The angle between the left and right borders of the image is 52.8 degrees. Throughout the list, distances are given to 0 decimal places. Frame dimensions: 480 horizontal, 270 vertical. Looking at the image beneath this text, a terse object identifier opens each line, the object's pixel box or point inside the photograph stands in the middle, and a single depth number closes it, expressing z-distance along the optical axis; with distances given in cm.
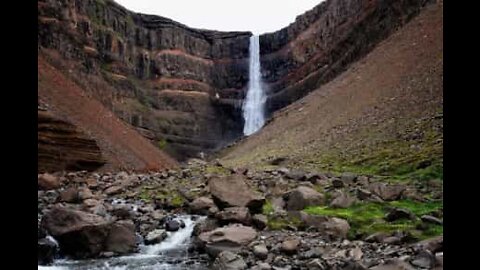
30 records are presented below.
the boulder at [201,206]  1493
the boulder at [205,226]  1228
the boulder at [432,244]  824
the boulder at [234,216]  1216
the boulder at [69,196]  1570
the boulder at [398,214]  1102
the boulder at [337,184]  1585
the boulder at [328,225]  1105
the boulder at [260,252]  975
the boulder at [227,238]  1052
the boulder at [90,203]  1469
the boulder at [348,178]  1657
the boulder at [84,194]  1627
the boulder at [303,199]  1371
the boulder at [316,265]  872
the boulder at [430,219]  1034
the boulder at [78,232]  1074
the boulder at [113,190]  1895
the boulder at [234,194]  1327
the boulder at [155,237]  1212
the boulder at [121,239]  1115
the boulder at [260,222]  1216
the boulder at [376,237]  1010
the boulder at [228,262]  917
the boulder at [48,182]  1870
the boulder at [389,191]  1330
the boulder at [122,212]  1418
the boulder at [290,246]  997
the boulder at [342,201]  1294
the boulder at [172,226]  1327
